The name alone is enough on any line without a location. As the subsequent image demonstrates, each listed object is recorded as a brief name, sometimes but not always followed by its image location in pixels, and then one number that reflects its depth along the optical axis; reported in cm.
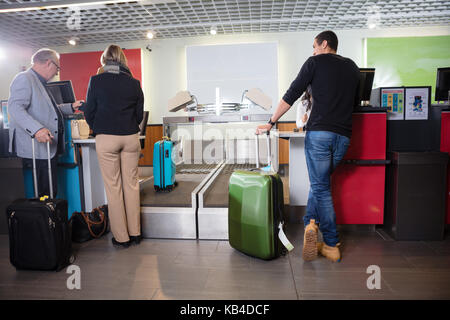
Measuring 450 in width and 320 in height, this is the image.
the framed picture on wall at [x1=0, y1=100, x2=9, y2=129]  324
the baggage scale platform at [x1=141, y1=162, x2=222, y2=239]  262
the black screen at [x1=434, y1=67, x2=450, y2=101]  301
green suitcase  207
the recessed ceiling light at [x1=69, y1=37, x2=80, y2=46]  645
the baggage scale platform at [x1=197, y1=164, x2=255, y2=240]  257
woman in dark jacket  229
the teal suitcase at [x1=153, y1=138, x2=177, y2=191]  312
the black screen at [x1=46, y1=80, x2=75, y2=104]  287
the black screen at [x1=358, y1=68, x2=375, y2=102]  281
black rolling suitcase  195
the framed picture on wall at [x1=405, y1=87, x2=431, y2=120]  273
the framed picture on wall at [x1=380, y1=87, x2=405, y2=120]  273
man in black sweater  202
